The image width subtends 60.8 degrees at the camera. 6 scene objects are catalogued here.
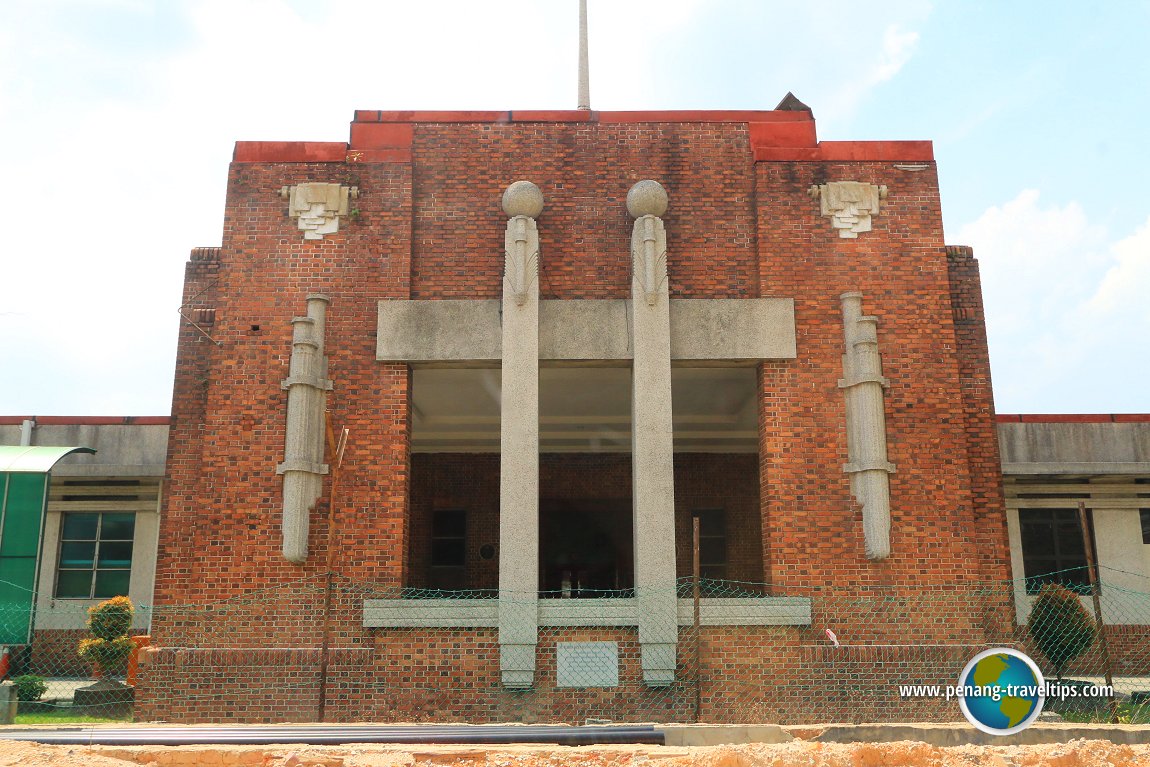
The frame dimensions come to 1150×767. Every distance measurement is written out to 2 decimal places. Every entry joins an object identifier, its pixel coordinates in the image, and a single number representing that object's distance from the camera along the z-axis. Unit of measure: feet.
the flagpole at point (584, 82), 63.57
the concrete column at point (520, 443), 39.27
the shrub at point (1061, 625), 49.19
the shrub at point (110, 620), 50.88
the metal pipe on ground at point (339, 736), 27.07
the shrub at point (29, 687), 46.29
